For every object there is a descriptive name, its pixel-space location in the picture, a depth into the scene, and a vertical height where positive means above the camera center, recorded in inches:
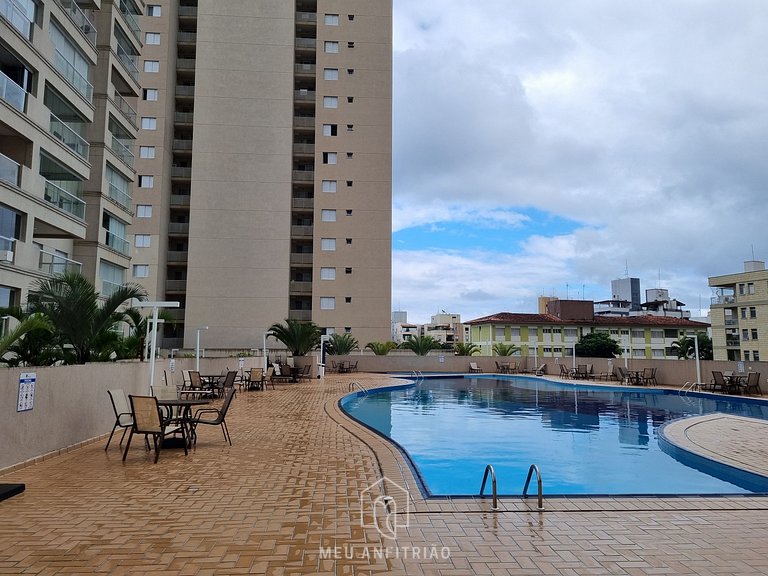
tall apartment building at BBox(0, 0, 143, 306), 747.4 +347.7
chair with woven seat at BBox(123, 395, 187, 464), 295.1 -43.1
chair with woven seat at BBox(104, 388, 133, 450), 316.8 -38.2
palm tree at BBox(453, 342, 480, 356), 1403.8 -12.3
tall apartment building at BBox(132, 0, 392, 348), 1578.5 +533.4
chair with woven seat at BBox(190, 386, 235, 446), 330.4 -49.2
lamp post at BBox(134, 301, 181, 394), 405.7 +29.3
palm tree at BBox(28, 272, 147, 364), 412.2 +26.8
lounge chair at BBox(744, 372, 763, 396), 741.3 -54.9
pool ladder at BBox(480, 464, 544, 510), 207.2 -61.1
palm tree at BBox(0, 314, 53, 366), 304.8 +9.6
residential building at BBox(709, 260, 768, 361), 2255.2 +139.0
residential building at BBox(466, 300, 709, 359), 2172.7 +66.3
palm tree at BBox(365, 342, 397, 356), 1379.2 -7.4
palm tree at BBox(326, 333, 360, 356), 1347.2 -1.9
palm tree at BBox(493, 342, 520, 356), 1403.8 -17.4
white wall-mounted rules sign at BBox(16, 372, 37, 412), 266.2 -24.2
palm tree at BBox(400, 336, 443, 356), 1421.0 +0.9
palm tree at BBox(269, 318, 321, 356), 1159.0 +20.2
